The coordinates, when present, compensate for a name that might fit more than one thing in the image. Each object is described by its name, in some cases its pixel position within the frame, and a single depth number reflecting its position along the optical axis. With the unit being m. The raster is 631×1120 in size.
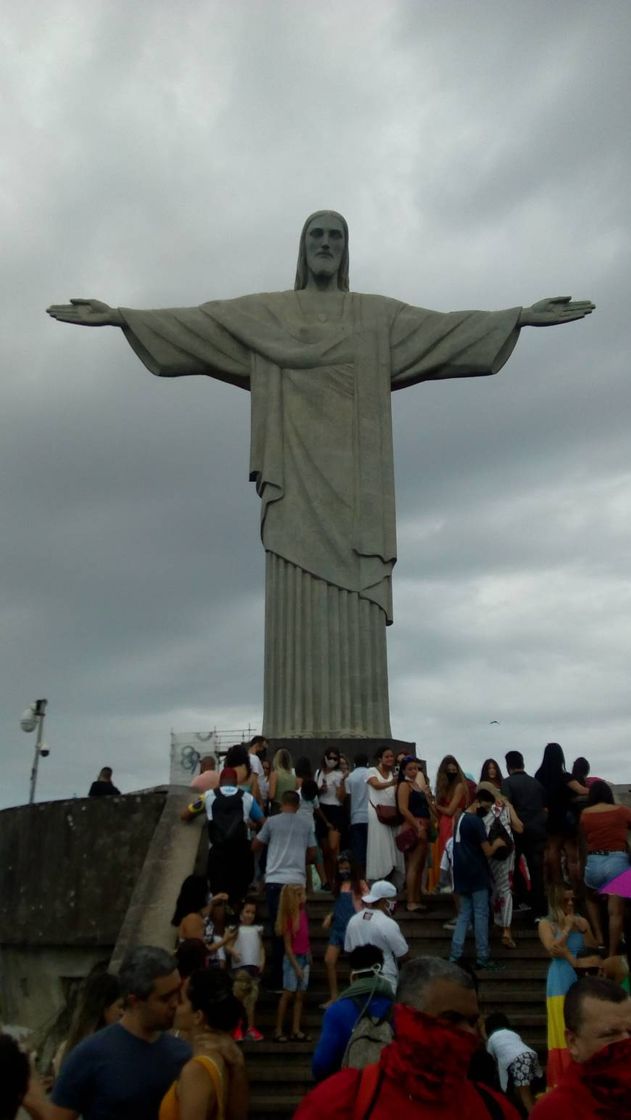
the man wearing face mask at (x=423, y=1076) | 2.64
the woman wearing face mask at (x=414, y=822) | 9.13
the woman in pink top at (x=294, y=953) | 7.36
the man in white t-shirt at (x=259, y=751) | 10.67
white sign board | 16.30
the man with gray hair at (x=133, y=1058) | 3.66
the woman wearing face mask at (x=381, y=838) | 9.60
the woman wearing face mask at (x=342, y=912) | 7.58
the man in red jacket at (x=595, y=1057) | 2.74
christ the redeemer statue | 13.77
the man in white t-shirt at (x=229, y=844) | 8.30
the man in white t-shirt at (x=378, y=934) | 6.46
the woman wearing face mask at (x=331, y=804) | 10.24
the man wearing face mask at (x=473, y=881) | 8.04
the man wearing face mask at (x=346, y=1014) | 4.41
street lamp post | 17.75
